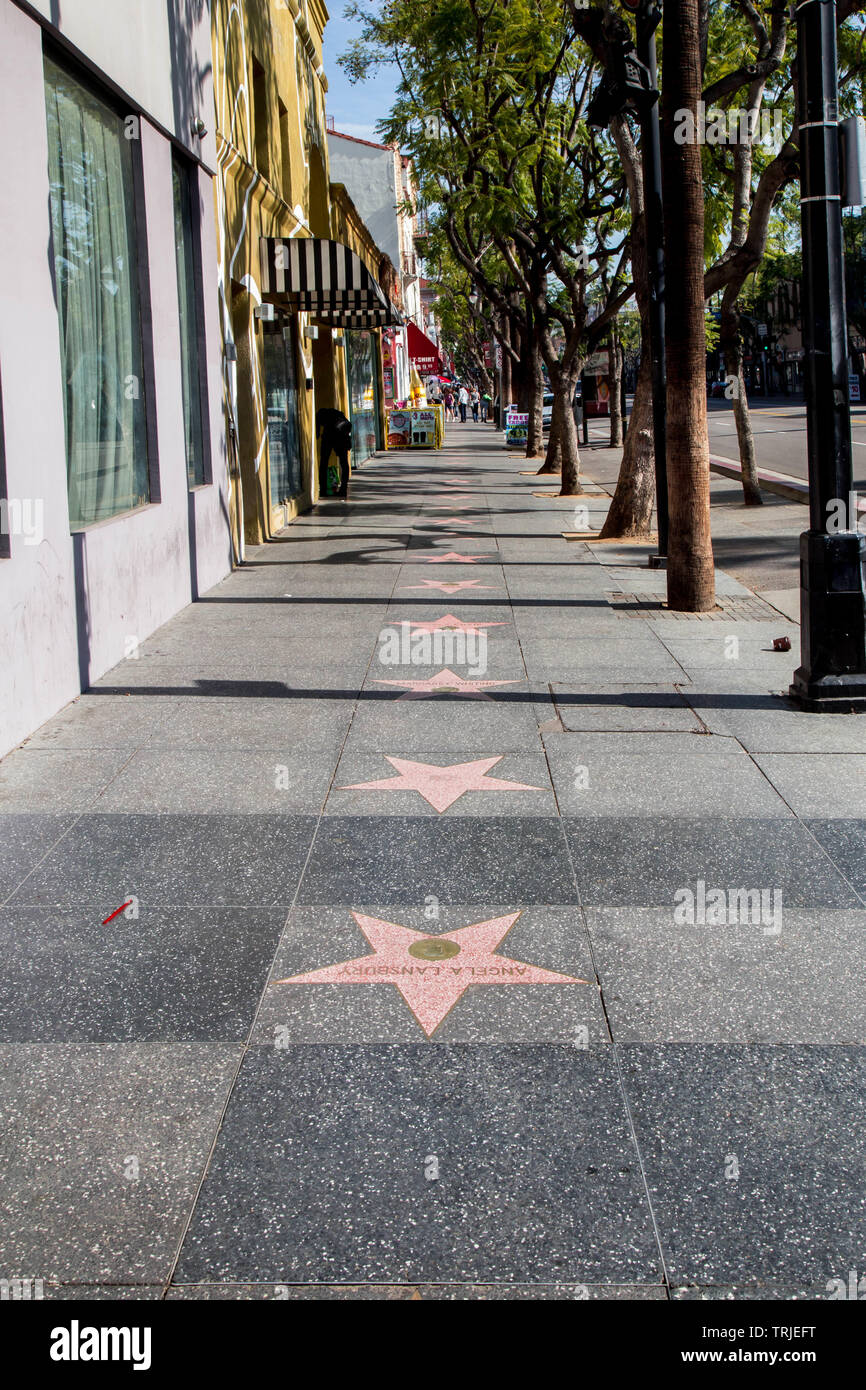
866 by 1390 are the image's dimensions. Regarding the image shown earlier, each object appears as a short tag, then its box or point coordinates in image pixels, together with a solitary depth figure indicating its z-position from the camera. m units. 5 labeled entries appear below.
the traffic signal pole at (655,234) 12.95
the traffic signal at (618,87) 12.06
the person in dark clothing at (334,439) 22.91
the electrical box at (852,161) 7.58
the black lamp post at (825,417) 7.57
